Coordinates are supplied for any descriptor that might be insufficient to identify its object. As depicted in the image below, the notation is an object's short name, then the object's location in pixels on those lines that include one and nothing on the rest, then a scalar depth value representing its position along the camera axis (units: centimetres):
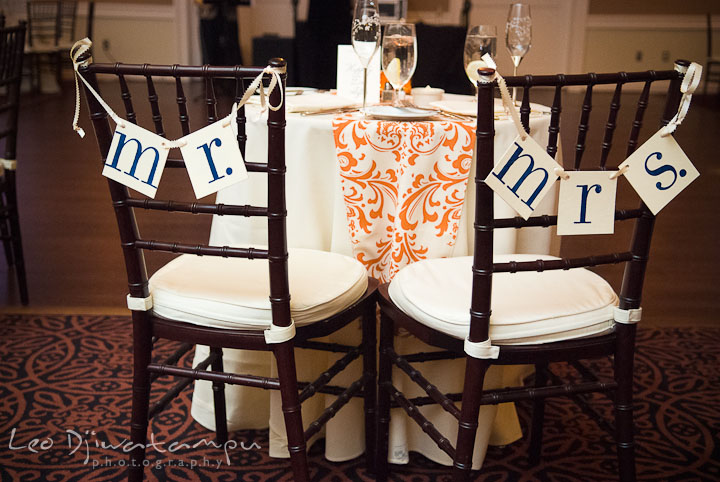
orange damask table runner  155
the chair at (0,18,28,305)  226
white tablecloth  162
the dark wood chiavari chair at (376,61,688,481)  113
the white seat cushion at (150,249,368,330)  129
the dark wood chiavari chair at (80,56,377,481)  116
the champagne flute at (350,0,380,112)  166
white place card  190
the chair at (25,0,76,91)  698
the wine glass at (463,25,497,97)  174
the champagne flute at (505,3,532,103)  181
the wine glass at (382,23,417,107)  163
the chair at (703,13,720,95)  737
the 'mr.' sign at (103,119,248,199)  112
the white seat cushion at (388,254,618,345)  124
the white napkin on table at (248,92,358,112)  169
